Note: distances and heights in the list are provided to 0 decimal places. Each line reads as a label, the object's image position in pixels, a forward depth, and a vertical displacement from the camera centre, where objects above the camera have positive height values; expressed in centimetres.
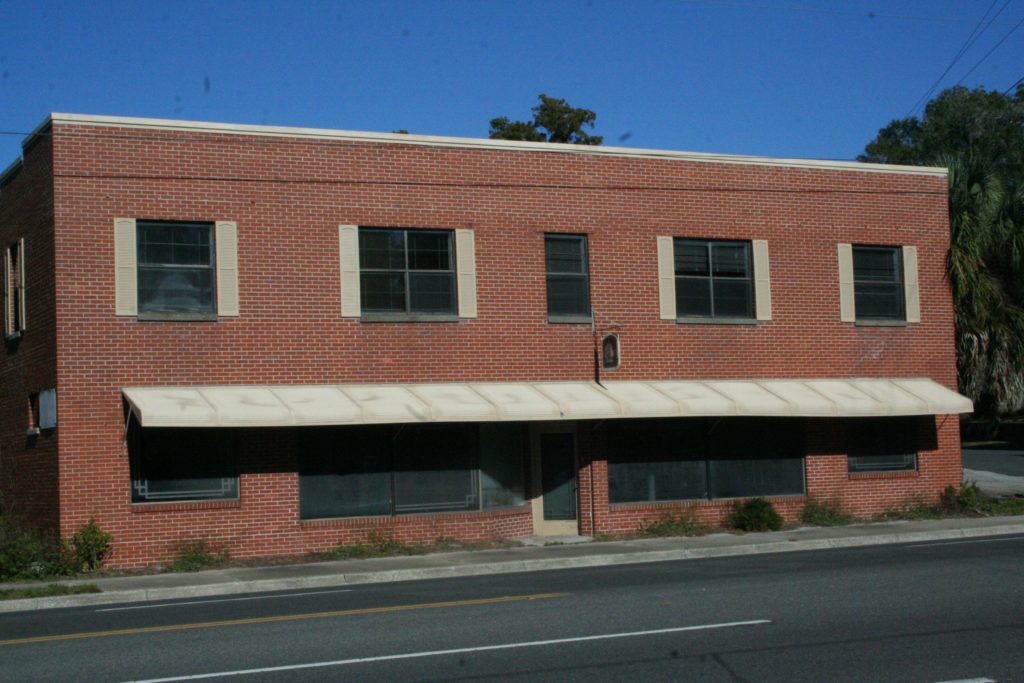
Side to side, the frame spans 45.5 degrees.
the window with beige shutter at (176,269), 1958 +206
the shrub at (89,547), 1861 -227
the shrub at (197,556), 1902 -256
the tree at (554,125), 5081 +1080
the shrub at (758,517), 2253 -260
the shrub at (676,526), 2231 -270
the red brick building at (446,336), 1950 +88
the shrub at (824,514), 2348 -271
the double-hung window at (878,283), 2462 +181
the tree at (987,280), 2595 +189
